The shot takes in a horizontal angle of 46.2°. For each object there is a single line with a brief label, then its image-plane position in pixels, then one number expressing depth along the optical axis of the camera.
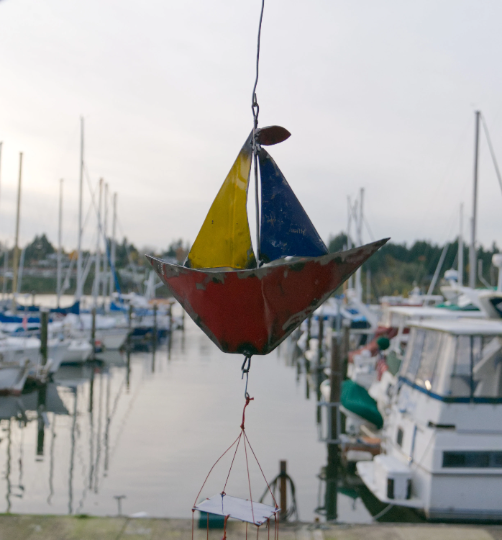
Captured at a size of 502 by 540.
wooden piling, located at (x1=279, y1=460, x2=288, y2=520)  8.66
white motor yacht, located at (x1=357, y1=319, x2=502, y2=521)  8.35
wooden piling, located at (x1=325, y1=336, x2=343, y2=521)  11.16
